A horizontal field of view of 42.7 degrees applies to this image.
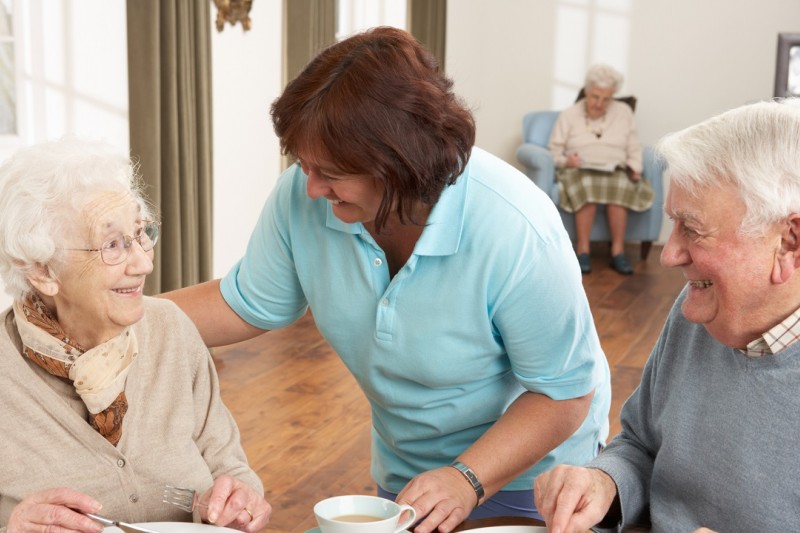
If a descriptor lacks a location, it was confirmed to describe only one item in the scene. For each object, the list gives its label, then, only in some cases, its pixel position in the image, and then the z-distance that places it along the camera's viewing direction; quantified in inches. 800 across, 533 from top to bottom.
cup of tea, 48.6
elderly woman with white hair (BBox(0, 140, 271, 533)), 59.0
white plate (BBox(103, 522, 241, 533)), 52.6
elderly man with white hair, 51.7
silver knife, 51.5
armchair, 287.6
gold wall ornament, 195.3
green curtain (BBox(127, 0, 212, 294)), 165.8
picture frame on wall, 265.4
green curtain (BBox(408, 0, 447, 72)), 316.2
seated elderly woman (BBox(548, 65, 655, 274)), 285.6
